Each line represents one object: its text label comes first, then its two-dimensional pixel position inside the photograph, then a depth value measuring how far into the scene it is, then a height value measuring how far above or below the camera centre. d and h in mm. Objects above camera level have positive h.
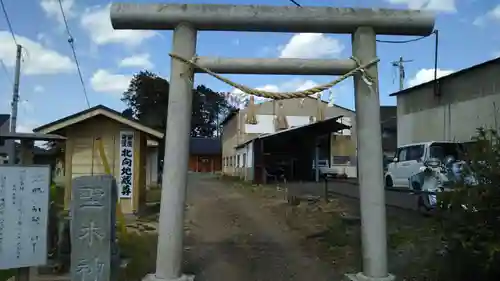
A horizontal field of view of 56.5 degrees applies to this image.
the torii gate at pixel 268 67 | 5027 +1154
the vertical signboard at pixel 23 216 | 5230 -529
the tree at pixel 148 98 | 44672 +7114
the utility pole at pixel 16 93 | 20412 +3505
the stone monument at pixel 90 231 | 5098 -674
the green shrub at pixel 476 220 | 4719 -531
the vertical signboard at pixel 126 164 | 13992 +169
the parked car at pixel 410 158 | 14039 +366
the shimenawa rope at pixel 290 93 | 5133 +953
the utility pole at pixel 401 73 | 32969 +6839
